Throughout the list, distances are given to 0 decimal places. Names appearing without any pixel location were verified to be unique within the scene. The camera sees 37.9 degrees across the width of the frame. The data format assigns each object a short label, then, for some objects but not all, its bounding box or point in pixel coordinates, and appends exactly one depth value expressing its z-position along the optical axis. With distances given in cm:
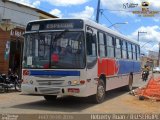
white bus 793
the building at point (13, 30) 1403
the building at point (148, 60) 6378
